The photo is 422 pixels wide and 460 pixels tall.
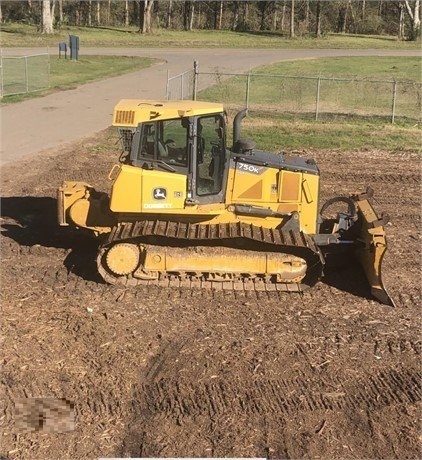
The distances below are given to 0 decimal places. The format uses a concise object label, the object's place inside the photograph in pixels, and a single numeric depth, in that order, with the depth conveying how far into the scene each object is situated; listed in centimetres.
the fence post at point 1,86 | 2712
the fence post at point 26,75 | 2855
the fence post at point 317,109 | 2464
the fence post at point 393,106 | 2333
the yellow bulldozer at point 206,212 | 951
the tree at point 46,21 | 5406
